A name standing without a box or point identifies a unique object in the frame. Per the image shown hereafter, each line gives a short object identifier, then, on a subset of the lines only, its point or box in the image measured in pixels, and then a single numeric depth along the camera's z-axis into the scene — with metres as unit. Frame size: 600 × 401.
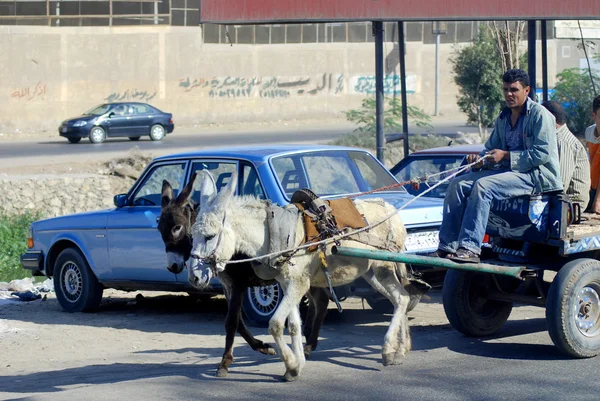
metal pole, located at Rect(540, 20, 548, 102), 16.21
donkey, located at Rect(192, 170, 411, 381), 7.21
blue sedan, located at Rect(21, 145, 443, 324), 9.84
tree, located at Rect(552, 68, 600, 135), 25.30
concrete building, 43.50
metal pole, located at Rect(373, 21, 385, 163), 14.80
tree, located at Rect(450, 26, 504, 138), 31.31
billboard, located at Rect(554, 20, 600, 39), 20.45
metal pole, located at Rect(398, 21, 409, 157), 16.14
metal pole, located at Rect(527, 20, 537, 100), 14.43
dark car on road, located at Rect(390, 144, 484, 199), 11.98
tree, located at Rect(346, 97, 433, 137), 29.41
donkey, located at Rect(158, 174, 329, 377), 7.91
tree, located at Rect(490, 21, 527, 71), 19.56
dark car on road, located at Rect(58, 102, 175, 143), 36.31
